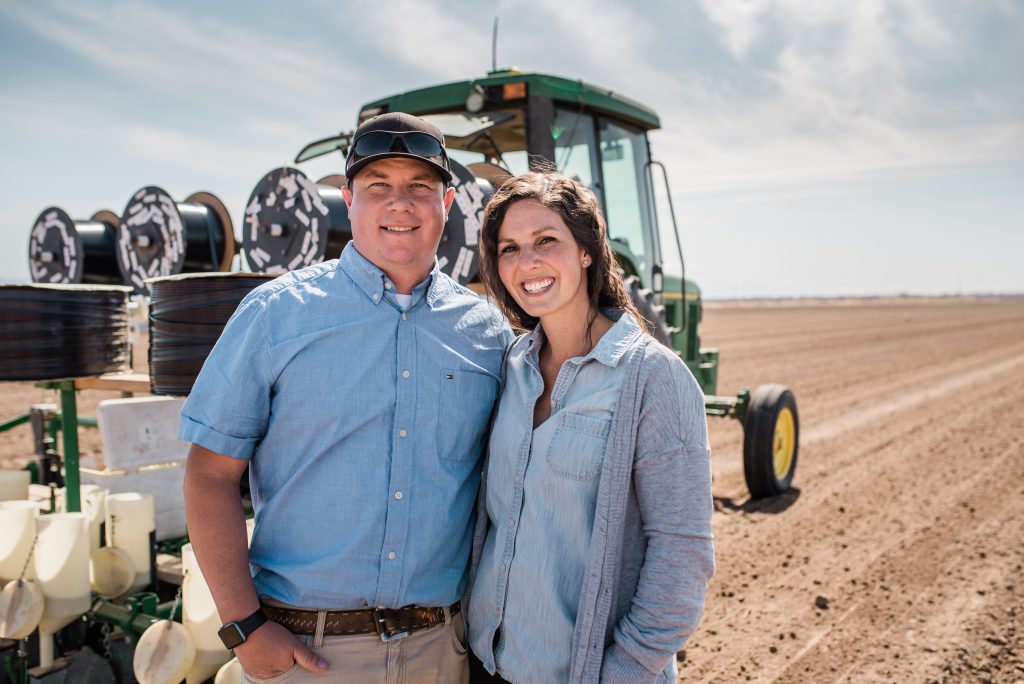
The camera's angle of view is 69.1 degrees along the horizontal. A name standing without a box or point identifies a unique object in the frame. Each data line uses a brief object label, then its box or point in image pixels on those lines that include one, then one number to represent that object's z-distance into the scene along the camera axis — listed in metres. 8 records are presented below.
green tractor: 4.59
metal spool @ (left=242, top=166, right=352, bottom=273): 3.81
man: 1.64
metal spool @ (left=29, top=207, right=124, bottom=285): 5.45
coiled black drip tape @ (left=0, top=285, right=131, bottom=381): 3.18
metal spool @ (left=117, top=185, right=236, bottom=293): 4.91
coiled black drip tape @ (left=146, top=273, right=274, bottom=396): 2.81
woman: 1.50
